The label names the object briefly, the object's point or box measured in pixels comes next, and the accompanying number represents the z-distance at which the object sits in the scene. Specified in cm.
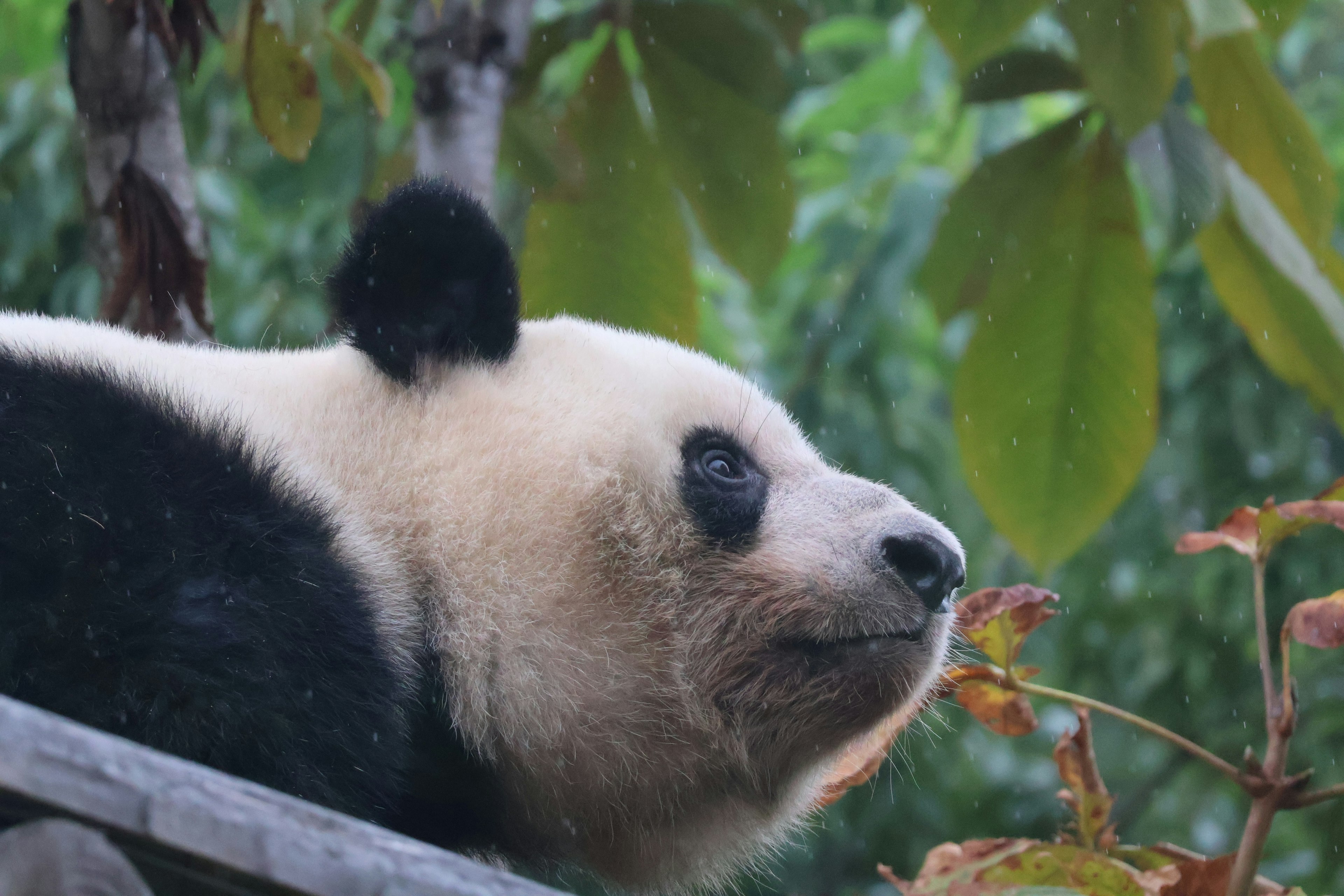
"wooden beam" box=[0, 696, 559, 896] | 439
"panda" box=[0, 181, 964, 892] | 491
